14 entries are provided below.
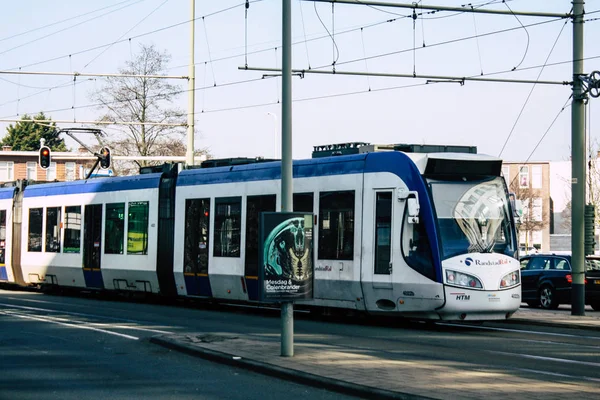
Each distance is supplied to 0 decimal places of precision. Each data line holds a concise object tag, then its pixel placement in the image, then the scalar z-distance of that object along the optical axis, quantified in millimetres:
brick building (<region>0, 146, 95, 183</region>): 95188
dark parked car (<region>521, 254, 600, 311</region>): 26594
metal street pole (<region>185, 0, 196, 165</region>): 36812
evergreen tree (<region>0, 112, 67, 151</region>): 107312
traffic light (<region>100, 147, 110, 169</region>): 37781
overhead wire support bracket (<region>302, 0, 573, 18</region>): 20734
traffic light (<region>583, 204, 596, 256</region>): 22031
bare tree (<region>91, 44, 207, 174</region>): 55375
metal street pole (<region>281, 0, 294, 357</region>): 13102
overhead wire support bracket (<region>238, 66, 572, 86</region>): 23922
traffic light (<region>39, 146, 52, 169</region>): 38406
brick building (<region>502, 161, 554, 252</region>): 85700
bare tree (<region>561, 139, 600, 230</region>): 55312
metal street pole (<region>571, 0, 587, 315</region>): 22095
